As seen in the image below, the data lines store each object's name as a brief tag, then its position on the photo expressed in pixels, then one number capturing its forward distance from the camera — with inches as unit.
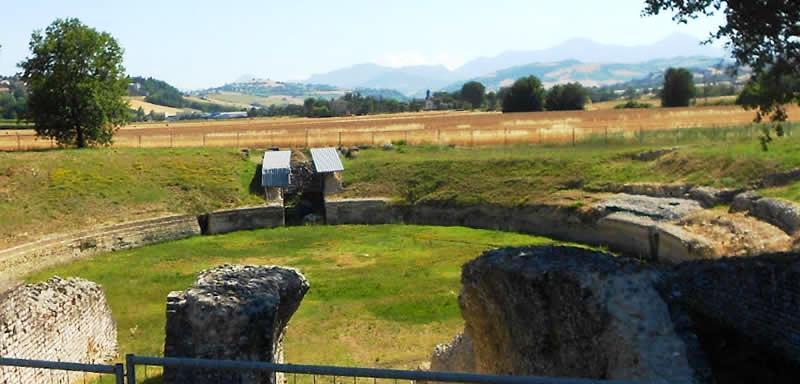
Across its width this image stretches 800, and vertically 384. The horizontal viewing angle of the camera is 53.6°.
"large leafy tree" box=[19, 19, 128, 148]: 1675.7
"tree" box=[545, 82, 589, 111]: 3523.6
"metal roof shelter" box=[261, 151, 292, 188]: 1572.3
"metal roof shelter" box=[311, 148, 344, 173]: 1603.1
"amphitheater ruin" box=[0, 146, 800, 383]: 407.5
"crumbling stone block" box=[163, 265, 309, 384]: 488.7
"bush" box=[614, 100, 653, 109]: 3585.9
